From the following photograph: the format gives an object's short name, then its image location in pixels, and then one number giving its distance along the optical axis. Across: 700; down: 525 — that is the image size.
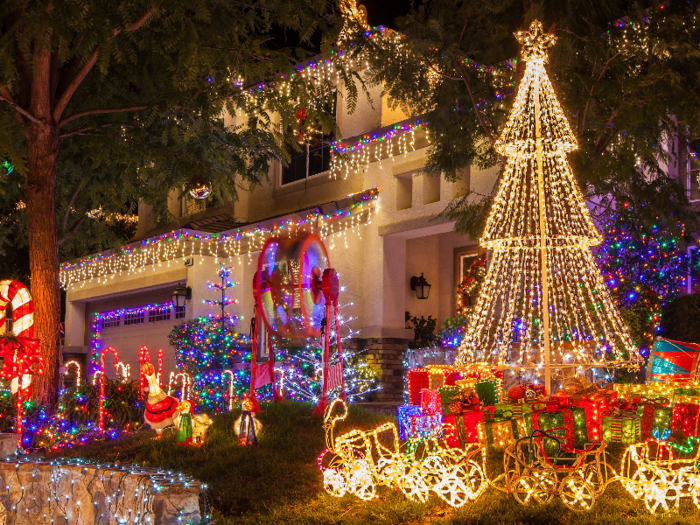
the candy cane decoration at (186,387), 11.58
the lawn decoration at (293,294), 9.88
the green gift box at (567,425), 5.96
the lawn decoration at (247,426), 8.45
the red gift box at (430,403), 7.08
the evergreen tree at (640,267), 12.20
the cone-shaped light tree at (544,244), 8.20
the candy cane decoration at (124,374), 11.45
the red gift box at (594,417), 5.95
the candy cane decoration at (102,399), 10.20
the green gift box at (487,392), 6.29
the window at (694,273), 13.28
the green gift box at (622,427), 5.94
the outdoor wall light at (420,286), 16.11
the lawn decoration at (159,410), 9.12
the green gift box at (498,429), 6.21
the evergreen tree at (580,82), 10.03
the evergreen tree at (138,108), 8.16
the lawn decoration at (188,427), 8.65
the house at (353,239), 15.04
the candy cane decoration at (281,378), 13.61
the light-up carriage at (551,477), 5.80
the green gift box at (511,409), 6.26
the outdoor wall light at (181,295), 17.67
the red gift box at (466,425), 6.21
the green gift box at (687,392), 6.05
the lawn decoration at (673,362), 6.72
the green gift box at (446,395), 6.45
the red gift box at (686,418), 5.88
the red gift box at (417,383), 7.82
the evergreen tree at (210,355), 15.13
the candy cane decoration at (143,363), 9.82
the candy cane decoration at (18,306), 12.05
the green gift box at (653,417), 5.92
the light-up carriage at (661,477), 5.89
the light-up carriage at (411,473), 6.37
